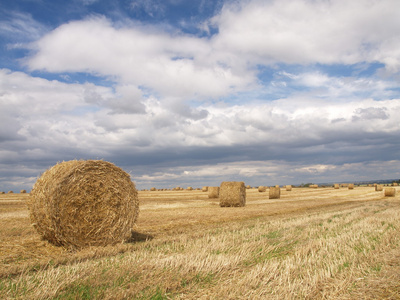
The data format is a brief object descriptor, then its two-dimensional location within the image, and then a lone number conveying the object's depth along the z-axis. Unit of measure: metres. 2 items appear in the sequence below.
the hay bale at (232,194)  22.38
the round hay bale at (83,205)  8.26
